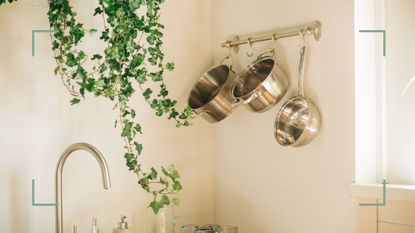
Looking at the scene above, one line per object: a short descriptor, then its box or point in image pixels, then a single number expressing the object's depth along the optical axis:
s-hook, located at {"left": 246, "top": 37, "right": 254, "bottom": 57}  2.45
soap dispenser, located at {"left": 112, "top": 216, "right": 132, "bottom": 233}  2.20
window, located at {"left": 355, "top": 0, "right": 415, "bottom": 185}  2.13
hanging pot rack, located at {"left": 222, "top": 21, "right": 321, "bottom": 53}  2.22
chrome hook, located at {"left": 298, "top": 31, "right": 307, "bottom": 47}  2.25
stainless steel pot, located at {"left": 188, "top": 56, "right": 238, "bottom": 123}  2.43
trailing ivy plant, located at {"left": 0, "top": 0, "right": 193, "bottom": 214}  2.06
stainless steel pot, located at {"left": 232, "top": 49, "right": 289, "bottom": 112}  2.26
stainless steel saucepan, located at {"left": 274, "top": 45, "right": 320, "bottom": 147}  2.19
